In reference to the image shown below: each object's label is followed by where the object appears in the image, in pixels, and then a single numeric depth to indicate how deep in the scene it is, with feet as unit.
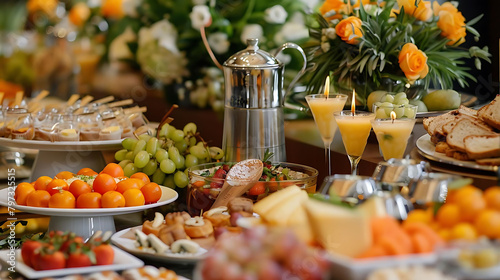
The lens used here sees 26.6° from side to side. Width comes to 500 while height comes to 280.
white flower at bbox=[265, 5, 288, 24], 9.28
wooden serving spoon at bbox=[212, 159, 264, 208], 6.01
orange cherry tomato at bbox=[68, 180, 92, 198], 6.01
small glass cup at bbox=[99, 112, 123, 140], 7.37
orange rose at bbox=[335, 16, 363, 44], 6.96
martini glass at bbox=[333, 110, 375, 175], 6.01
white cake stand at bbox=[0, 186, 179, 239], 5.89
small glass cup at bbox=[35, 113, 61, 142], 7.30
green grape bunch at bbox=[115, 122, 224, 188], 6.79
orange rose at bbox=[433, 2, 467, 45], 7.17
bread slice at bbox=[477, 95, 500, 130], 5.86
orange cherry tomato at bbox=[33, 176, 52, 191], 6.13
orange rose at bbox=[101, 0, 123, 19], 13.39
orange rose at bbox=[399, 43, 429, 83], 6.76
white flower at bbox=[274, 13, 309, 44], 9.37
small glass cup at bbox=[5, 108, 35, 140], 7.37
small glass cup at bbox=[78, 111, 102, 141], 7.37
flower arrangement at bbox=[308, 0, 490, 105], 6.95
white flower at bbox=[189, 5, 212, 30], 8.75
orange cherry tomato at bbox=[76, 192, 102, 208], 5.95
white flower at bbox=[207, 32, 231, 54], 9.10
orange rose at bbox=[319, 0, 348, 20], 7.42
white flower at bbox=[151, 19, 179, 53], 9.37
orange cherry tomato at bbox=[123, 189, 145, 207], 5.99
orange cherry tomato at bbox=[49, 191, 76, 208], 5.91
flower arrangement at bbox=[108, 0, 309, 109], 9.24
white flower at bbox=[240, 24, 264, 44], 9.12
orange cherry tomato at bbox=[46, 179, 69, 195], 6.03
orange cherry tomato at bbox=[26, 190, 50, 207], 5.96
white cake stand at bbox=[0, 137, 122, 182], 7.22
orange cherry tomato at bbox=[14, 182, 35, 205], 6.01
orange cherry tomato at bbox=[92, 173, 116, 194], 6.06
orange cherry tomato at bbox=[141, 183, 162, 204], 6.10
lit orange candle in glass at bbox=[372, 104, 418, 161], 5.81
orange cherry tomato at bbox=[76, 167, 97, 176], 6.56
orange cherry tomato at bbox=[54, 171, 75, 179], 6.39
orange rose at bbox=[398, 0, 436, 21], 7.14
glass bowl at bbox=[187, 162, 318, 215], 5.99
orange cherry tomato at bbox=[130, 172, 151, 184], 6.36
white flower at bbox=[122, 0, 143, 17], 10.22
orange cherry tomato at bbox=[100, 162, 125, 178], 6.39
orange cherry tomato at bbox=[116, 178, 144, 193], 6.09
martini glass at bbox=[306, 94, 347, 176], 6.34
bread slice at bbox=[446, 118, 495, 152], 5.74
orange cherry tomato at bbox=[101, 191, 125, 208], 5.94
